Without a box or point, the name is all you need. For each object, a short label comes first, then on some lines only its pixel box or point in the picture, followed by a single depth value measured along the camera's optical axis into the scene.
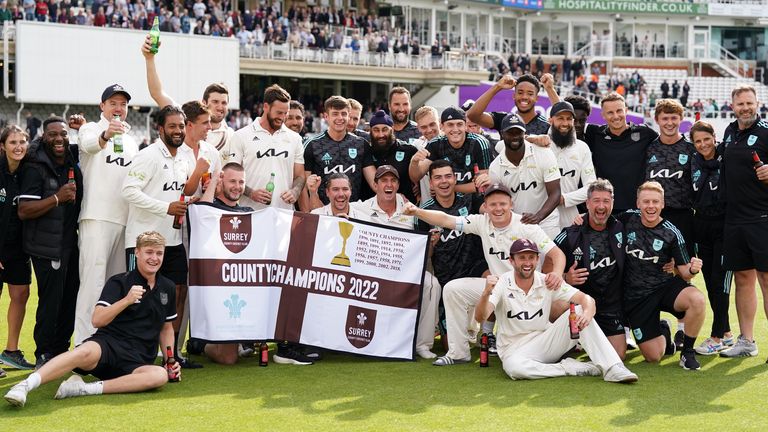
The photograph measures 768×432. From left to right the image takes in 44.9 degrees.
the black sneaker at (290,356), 8.19
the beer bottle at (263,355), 8.13
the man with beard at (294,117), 9.95
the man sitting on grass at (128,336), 6.86
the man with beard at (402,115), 9.82
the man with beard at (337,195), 8.50
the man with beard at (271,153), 8.88
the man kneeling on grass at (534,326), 7.46
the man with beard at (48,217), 7.92
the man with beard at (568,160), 8.89
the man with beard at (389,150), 9.12
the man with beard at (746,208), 8.27
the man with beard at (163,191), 7.86
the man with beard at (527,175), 8.60
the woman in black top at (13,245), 7.93
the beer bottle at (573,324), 7.34
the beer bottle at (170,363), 7.33
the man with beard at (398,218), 8.58
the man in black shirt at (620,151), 9.17
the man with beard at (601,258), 8.20
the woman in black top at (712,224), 8.62
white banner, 8.13
